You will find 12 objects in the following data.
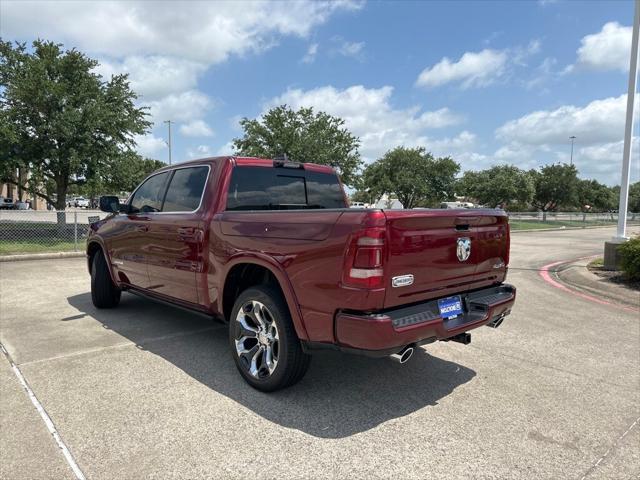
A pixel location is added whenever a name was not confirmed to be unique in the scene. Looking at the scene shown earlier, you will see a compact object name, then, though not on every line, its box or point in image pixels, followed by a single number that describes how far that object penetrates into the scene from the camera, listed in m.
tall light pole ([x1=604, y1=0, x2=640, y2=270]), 9.76
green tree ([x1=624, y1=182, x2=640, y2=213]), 79.00
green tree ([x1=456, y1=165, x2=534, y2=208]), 36.34
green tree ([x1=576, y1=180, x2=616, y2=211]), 60.10
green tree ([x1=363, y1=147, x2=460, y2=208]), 37.59
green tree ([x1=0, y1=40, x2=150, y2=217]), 14.23
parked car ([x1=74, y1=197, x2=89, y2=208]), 70.68
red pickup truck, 2.94
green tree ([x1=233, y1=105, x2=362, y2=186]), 21.52
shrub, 8.31
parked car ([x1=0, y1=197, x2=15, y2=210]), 49.16
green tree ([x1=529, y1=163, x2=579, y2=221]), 44.19
